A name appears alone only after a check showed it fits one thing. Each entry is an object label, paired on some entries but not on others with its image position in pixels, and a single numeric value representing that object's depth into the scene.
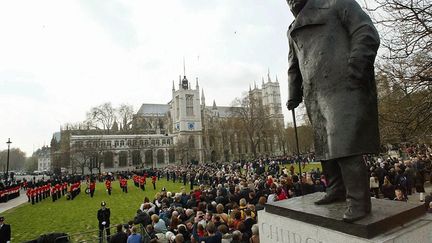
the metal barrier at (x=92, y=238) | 7.16
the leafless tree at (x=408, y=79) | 9.52
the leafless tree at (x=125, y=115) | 69.81
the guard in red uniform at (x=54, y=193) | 21.74
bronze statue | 2.56
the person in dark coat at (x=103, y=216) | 10.46
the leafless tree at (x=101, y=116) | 65.81
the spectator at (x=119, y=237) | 7.21
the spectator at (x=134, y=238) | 6.76
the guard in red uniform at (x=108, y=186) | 22.81
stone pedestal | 2.22
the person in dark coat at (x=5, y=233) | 8.84
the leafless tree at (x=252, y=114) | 54.31
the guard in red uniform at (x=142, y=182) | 24.13
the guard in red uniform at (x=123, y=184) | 23.13
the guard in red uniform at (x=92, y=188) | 22.33
